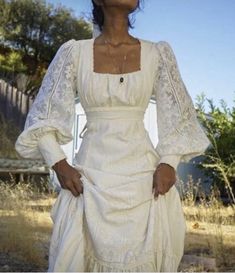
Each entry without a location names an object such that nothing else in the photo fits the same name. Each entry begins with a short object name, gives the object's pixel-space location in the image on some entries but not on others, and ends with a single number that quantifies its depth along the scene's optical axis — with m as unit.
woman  1.66
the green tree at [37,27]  16.34
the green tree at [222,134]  8.35
